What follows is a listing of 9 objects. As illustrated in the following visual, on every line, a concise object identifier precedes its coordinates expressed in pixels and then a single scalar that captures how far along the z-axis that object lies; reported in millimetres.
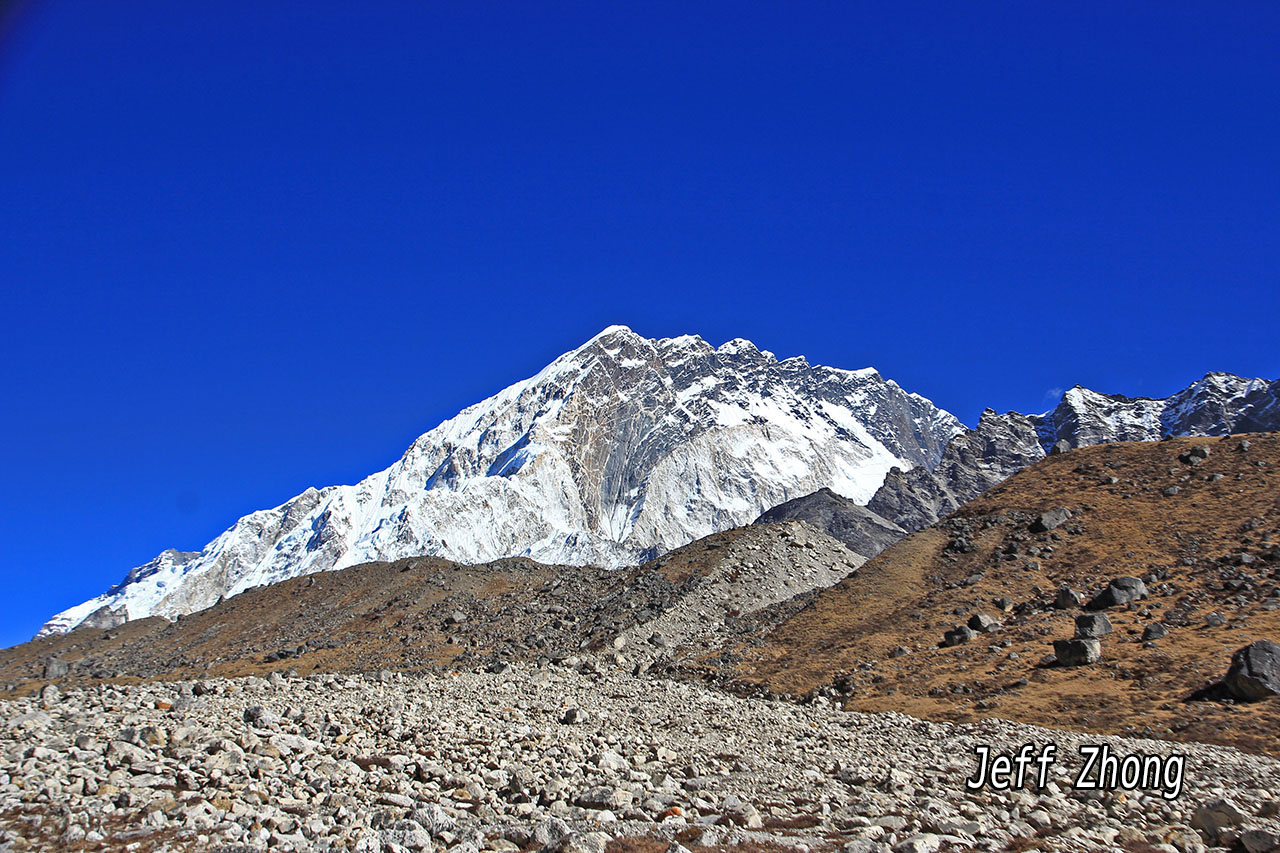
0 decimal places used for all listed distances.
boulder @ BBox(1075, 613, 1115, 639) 39156
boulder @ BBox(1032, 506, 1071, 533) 57250
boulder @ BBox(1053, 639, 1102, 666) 36938
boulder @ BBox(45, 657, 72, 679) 73062
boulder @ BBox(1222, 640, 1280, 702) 28797
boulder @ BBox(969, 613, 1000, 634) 45716
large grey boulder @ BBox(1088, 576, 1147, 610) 43625
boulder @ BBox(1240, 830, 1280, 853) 16031
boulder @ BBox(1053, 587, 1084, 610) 45375
